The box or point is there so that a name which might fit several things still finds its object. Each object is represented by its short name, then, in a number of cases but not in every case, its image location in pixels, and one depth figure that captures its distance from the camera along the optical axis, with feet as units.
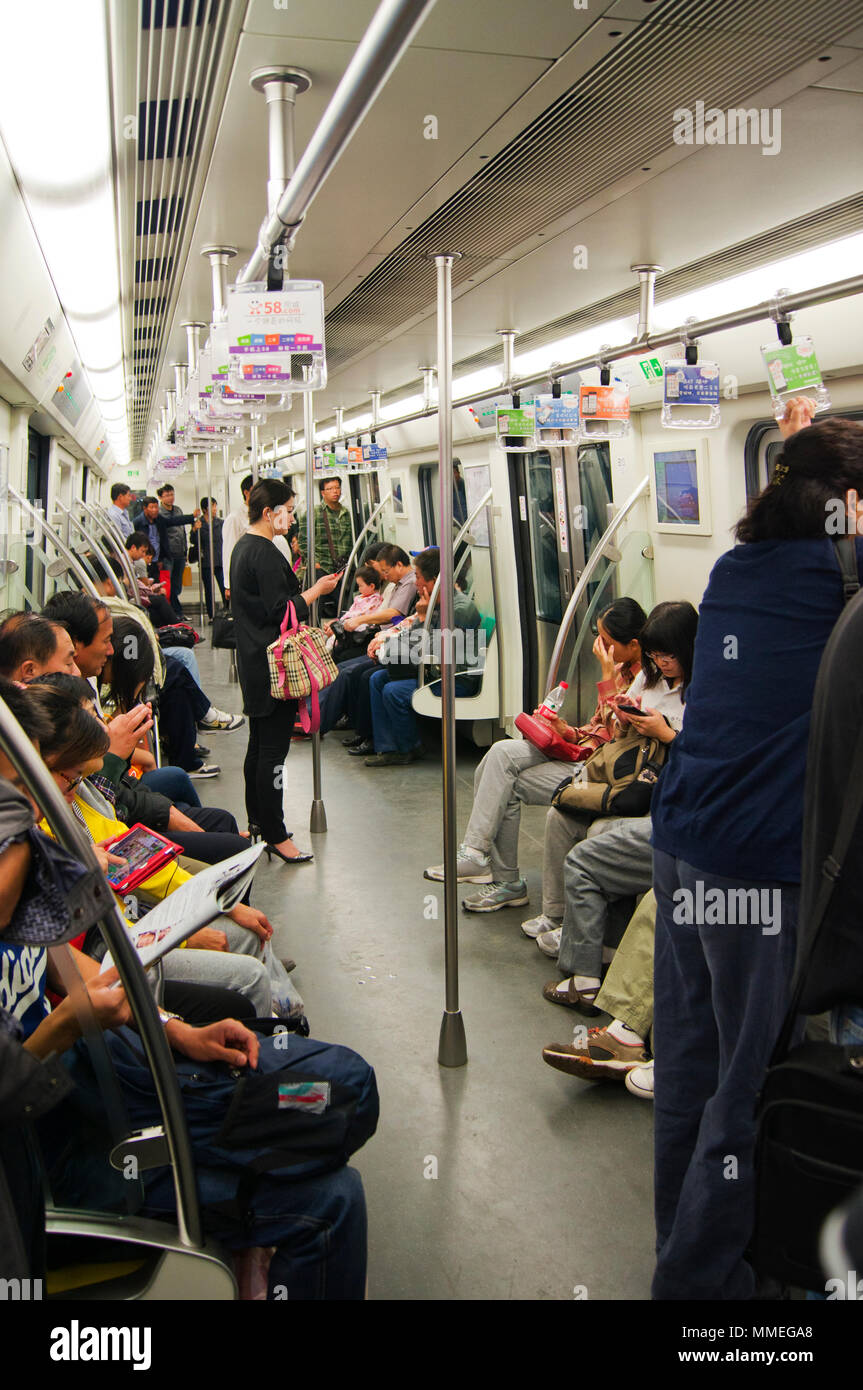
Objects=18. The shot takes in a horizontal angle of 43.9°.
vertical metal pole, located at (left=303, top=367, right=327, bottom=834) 18.11
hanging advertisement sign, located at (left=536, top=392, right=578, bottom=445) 16.72
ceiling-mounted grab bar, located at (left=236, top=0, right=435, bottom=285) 5.79
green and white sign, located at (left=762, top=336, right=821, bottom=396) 11.30
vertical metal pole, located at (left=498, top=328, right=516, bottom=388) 20.42
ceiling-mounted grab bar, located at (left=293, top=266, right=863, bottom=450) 10.87
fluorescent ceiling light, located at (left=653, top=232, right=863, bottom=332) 14.33
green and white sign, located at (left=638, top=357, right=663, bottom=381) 15.90
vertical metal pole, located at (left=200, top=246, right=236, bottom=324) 16.06
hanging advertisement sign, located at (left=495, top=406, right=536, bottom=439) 18.01
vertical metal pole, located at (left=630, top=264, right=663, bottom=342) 15.28
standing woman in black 16.71
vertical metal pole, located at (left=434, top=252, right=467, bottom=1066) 10.44
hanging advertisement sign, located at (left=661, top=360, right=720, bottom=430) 13.84
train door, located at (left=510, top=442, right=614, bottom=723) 21.42
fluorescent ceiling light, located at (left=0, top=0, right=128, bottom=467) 9.11
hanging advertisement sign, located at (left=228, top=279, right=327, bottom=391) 12.60
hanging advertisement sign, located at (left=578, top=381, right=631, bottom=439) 15.75
